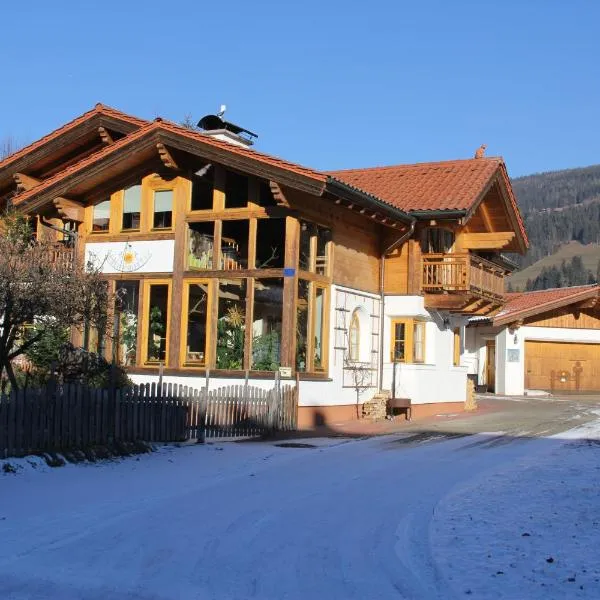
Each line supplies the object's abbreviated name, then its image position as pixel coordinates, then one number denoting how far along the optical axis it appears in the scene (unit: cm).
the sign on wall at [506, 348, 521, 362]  3394
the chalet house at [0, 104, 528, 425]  1972
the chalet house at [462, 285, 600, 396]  3391
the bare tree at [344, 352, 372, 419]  2138
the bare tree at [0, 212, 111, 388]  1302
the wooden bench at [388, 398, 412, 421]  2169
